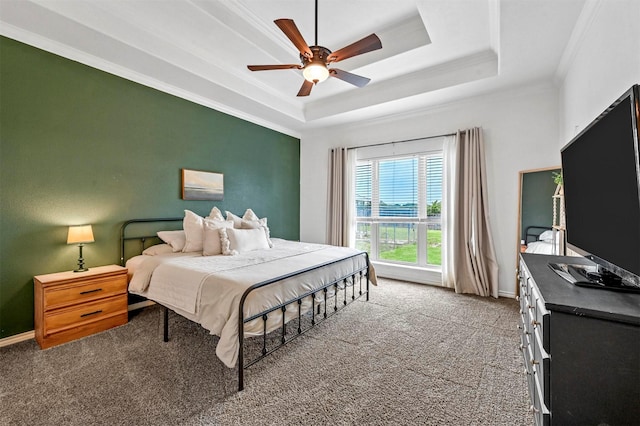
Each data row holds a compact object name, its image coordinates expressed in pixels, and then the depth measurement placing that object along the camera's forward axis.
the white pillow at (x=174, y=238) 3.30
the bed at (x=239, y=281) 1.96
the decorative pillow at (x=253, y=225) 3.89
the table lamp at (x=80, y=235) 2.62
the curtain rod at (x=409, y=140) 4.26
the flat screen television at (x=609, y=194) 1.05
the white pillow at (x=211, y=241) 3.15
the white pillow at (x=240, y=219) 3.97
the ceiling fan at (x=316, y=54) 2.09
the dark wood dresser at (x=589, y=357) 0.94
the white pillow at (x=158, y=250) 3.21
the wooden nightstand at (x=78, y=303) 2.39
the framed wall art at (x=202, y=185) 3.83
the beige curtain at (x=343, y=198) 5.20
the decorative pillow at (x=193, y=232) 3.28
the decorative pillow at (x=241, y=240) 3.20
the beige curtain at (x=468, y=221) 3.88
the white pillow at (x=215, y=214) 3.77
